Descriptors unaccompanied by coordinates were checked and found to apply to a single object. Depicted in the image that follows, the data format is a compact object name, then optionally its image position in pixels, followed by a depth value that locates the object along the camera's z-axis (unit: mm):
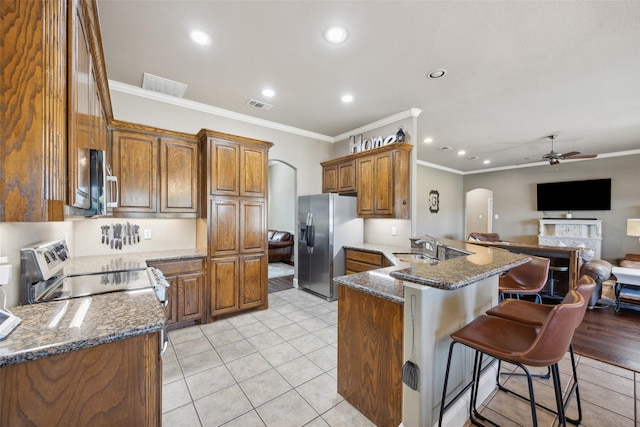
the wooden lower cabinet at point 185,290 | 3059
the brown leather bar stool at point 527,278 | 2520
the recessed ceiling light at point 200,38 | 2334
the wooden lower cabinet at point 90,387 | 847
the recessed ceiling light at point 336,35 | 2273
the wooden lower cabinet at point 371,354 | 1579
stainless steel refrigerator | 4230
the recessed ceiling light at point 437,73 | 2891
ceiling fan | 5020
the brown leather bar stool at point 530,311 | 1534
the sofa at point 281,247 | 7117
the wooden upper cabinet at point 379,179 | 3877
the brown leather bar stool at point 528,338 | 1227
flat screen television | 6812
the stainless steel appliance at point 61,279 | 1398
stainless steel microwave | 1165
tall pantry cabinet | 3328
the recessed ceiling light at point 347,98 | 3529
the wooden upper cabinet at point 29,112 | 778
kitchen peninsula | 1458
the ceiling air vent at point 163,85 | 3092
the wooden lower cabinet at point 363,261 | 3752
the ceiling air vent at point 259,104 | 3699
